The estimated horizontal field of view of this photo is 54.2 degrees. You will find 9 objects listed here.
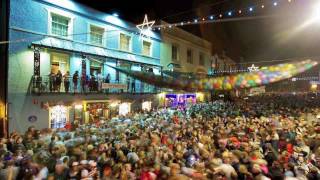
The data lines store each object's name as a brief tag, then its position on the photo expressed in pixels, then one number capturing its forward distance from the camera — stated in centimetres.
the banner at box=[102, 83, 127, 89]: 1731
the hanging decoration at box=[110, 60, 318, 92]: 900
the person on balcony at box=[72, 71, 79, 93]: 1659
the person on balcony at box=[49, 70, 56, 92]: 1522
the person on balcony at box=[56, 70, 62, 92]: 1541
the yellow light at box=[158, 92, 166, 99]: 2644
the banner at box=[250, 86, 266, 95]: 2880
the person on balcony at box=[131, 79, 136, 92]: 2219
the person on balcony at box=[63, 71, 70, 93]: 1611
